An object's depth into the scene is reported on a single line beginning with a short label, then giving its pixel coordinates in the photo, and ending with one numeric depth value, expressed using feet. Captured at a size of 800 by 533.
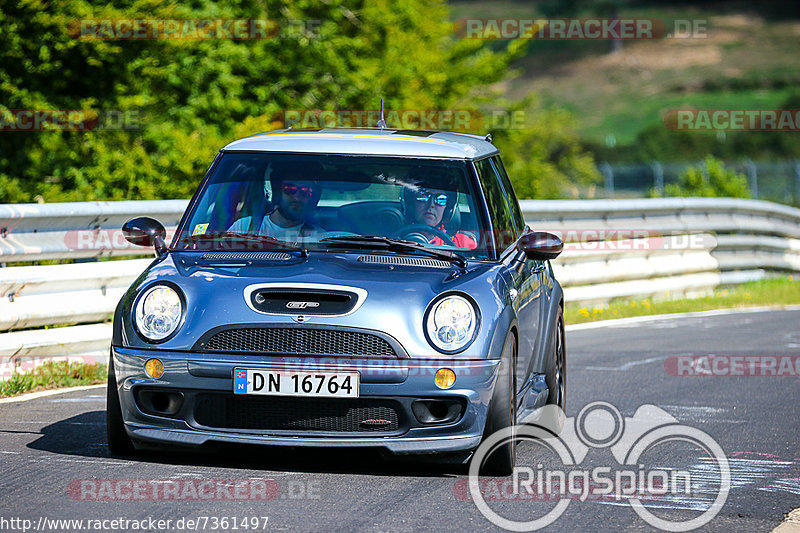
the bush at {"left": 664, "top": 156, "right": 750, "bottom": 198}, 240.73
